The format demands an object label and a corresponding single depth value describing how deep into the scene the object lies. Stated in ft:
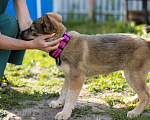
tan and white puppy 9.33
